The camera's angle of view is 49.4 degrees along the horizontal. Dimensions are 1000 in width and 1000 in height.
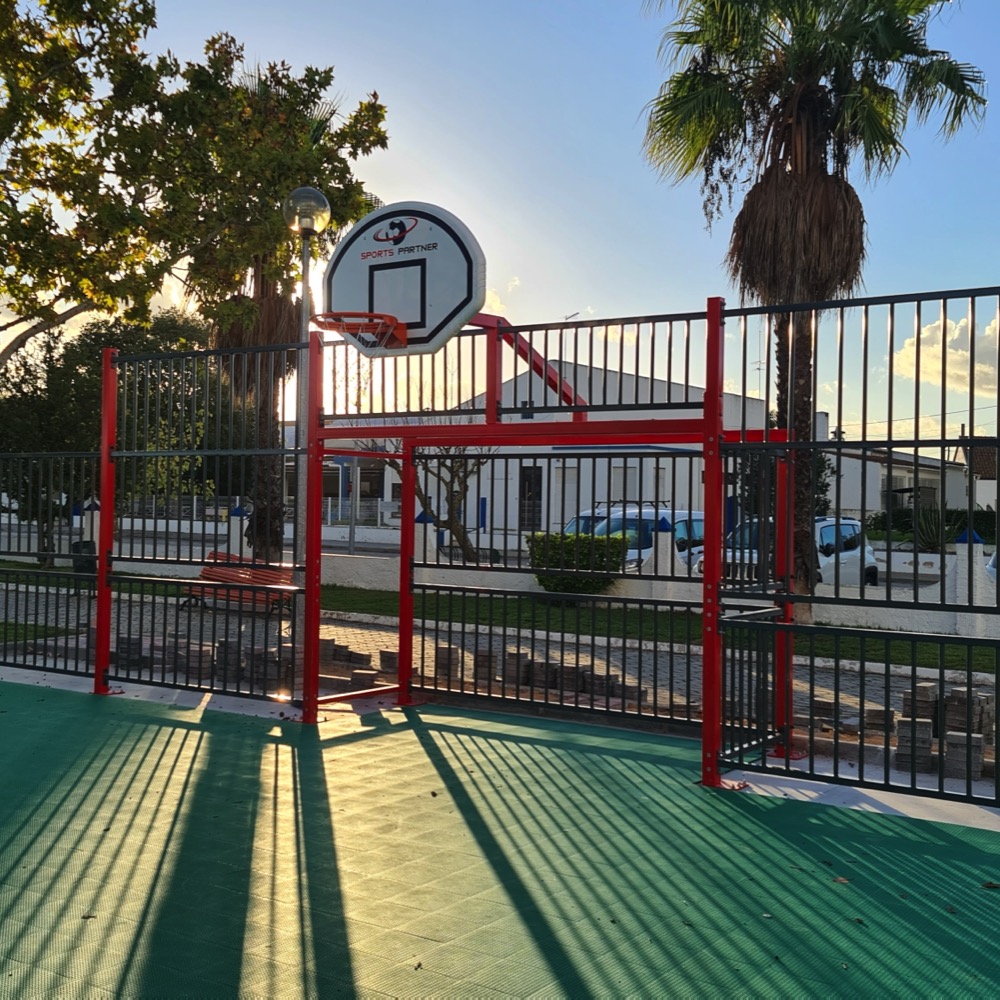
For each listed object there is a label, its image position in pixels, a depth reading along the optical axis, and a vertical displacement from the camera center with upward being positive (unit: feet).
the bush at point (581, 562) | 29.17 -1.68
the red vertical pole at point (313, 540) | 29.55 -0.83
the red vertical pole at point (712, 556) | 23.02 -0.92
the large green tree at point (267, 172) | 49.93 +15.85
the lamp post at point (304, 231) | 31.73 +8.65
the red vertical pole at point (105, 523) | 34.09 -0.48
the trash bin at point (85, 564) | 62.64 -3.45
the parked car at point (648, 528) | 53.11 -0.87
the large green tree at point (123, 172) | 46.96 +15.24
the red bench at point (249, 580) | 30.81 -2.79
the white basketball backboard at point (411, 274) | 29.12 +6.62
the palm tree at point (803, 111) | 50.57 +19.47
